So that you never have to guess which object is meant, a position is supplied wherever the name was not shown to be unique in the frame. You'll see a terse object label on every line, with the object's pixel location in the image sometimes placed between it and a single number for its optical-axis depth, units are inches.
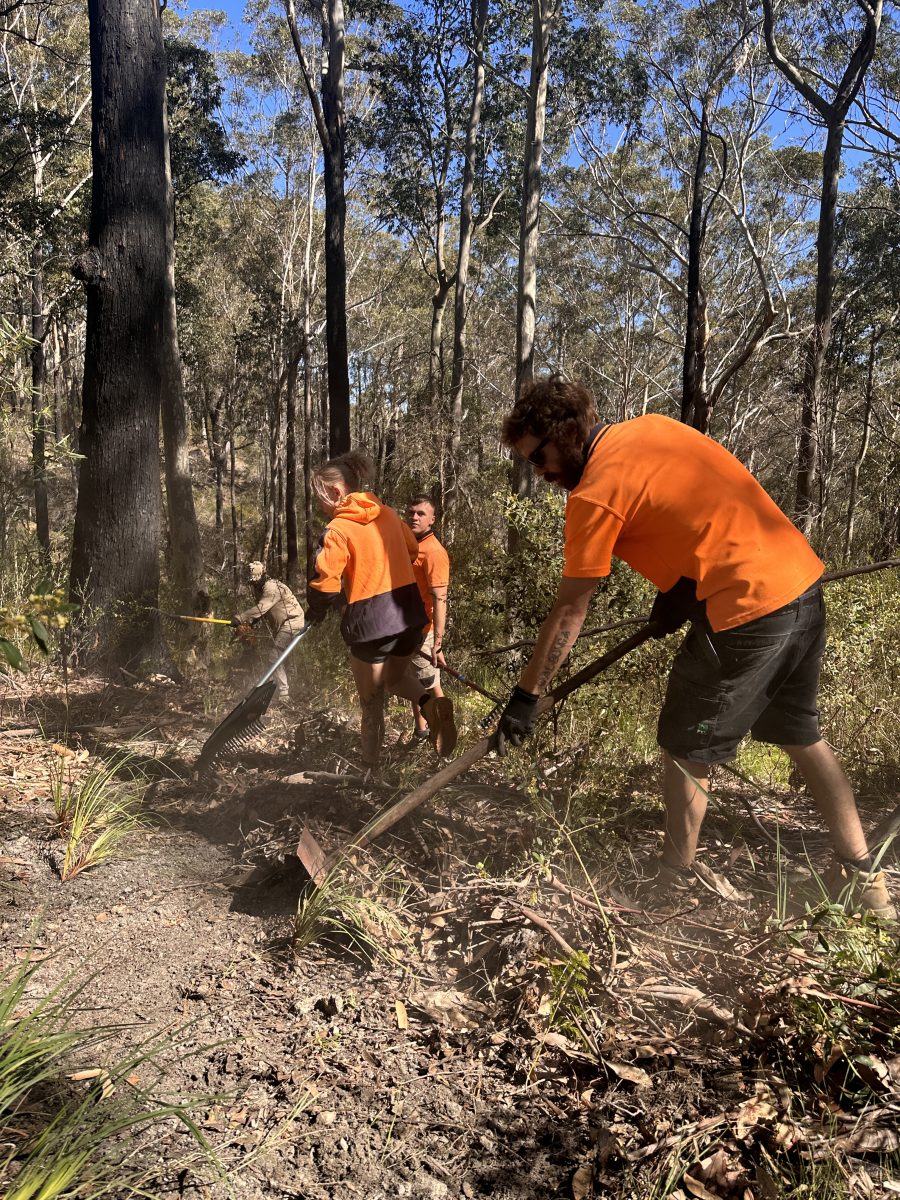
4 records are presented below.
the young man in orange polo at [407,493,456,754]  196.4
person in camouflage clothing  248.1
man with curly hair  96.3
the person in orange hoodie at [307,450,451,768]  154.3
